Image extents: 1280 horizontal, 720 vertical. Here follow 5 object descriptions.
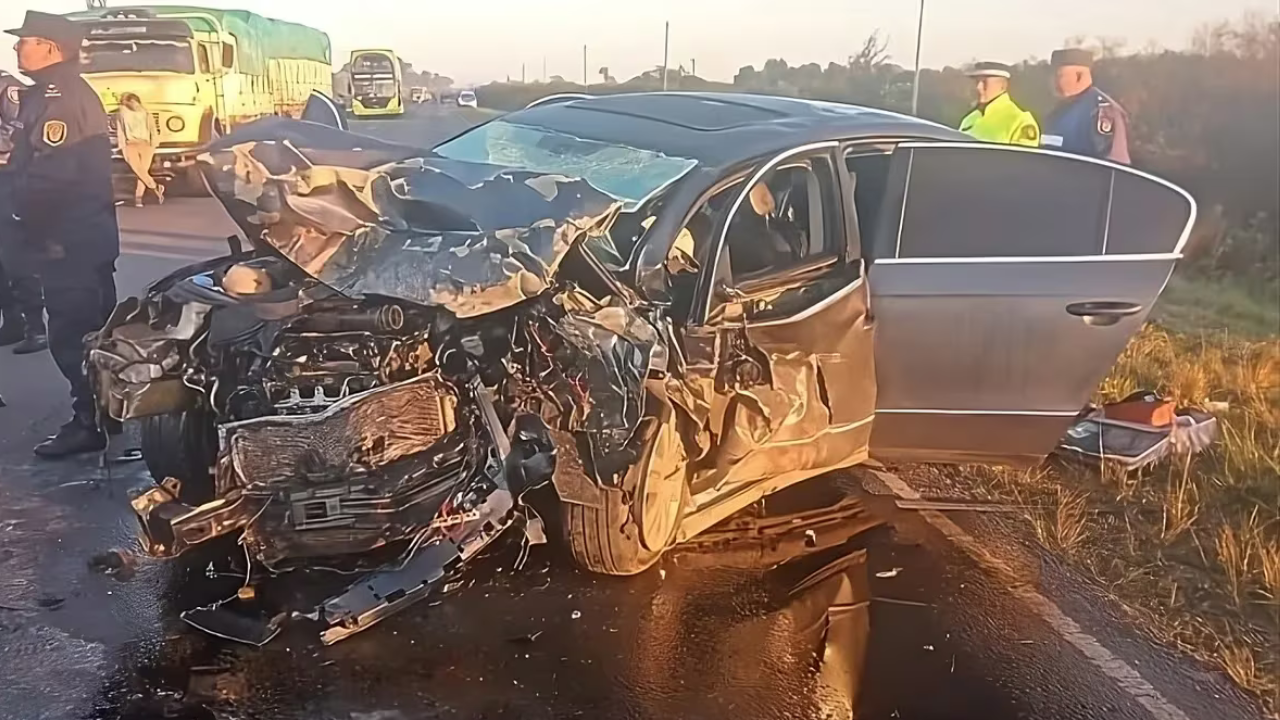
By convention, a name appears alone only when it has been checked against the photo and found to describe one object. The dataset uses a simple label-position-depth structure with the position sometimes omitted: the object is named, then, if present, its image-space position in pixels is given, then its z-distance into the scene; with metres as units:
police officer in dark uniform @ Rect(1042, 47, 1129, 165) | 5.11
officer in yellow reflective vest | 5.62
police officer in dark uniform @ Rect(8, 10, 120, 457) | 4.75
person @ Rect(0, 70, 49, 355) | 5.10
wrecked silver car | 3.31
